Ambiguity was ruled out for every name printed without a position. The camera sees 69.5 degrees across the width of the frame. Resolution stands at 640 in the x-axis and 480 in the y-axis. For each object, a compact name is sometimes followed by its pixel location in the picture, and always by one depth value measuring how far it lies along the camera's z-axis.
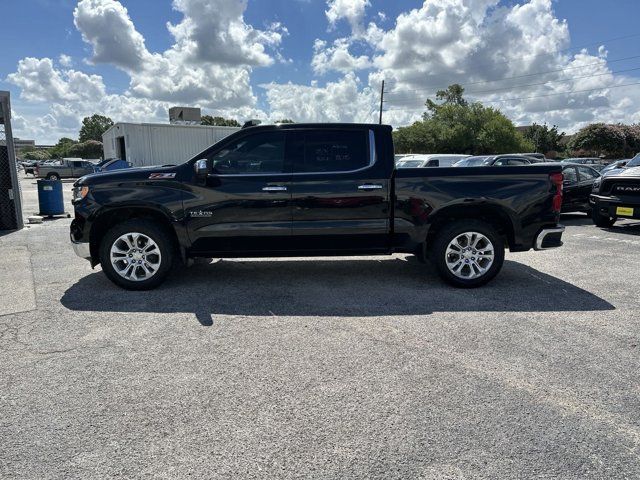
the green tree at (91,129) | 100.06
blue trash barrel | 12.45
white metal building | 21.19
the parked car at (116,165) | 17.73
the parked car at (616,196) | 9.38
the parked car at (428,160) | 15.74
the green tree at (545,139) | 61.25
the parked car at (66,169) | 34.16
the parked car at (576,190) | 11.67
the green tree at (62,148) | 89.72
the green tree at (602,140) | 48.94
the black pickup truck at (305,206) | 5.40
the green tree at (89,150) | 79.06
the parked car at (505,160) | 13.66
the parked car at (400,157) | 17.21
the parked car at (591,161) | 30.70
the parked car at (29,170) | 41.83
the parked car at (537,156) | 14.75
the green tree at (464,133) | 50.25
